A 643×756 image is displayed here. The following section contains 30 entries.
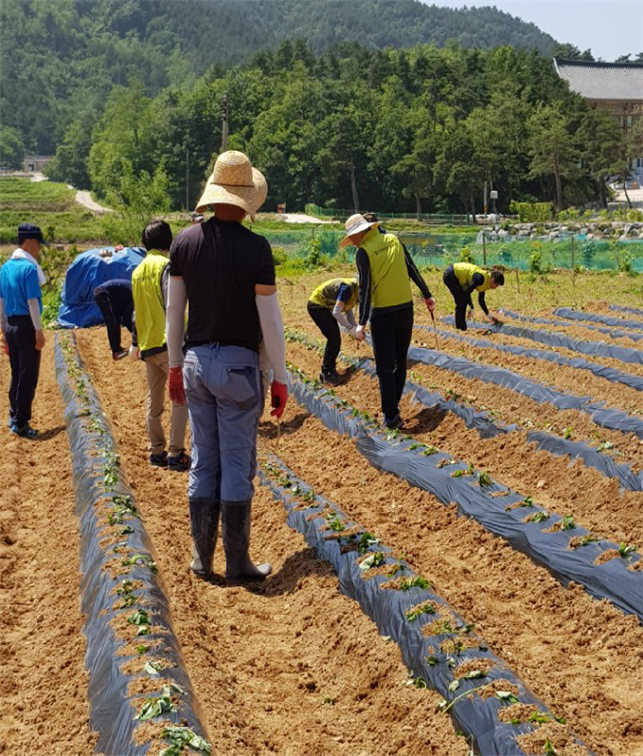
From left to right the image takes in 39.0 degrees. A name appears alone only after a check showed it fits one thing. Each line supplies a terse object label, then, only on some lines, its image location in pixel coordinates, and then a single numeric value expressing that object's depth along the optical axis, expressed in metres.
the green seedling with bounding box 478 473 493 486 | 5.61
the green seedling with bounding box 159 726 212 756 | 2.78
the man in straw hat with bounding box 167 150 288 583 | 4.31
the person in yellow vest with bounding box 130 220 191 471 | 6.55
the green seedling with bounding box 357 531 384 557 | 4.58
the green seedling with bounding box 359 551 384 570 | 4.37
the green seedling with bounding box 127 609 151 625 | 3.71
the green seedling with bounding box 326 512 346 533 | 4.88
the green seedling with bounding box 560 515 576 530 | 4.86
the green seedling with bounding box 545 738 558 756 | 2.89
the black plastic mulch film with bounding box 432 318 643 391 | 9.06
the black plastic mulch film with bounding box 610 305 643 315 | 14.87
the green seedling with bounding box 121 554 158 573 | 4.27
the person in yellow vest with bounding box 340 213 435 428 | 6.98
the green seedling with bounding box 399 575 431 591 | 4.07
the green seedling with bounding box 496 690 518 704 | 3.17
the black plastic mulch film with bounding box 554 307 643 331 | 13.55
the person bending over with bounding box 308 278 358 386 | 8.78
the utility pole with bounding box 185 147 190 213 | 72.44
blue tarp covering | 15.80
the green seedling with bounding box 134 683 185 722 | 3.01
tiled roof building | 80.56
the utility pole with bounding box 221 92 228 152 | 27.85
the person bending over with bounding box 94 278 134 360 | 11.38
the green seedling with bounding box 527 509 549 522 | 5.02
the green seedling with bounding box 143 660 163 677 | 3.30
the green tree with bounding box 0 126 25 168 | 159.12
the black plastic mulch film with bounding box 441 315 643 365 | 10.80
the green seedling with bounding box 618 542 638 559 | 4.47
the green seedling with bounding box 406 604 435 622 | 3.85
